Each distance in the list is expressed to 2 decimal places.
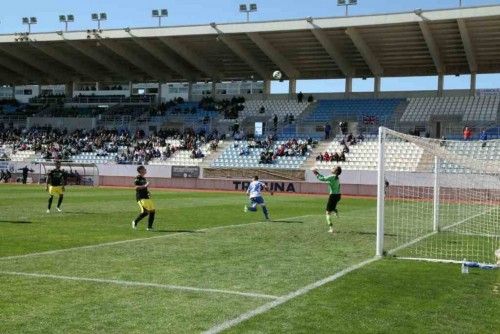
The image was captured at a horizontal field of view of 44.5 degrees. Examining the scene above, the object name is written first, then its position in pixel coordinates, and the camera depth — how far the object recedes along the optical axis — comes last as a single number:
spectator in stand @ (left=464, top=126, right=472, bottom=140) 42.96
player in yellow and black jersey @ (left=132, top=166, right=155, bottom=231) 16.88
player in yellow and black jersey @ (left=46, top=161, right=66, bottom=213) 22.06
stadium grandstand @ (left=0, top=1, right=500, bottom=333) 40.84
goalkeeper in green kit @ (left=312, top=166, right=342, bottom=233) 17.50
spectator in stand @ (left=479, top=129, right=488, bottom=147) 42.85
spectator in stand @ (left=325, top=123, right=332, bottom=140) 49.91
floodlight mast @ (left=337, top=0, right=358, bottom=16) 47.50
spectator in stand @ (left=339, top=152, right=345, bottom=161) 45.44
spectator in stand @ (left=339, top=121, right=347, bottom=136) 49.79
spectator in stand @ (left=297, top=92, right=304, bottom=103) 55.54
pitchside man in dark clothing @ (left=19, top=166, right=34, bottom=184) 48.07
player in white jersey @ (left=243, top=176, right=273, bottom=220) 20.99
